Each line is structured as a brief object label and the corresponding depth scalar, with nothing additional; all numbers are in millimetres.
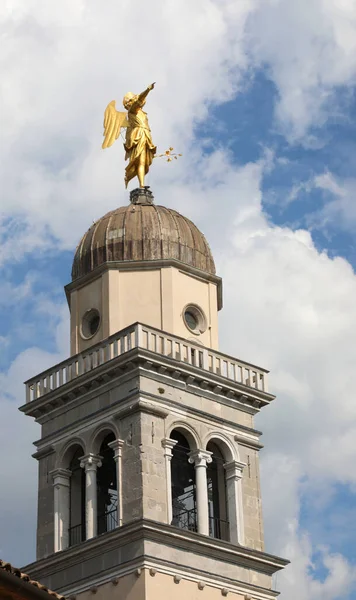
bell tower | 41031
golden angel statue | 48562
